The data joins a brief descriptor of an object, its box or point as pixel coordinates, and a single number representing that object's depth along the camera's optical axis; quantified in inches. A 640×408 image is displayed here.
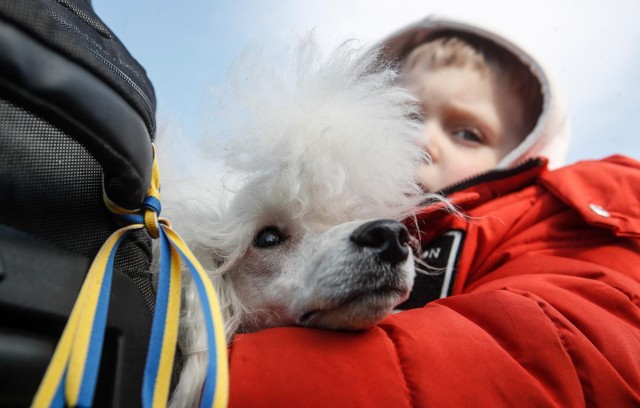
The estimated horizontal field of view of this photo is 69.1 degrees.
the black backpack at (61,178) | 10.5
